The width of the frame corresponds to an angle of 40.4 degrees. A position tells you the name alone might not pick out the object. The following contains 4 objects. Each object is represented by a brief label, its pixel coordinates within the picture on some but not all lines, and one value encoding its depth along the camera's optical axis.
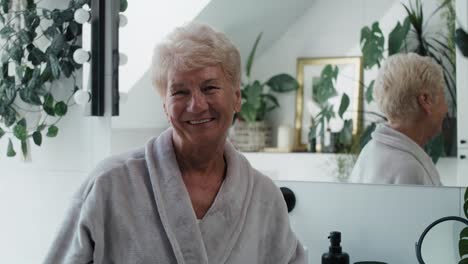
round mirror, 1.76
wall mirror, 1.84
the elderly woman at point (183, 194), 1.44
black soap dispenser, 1.77
